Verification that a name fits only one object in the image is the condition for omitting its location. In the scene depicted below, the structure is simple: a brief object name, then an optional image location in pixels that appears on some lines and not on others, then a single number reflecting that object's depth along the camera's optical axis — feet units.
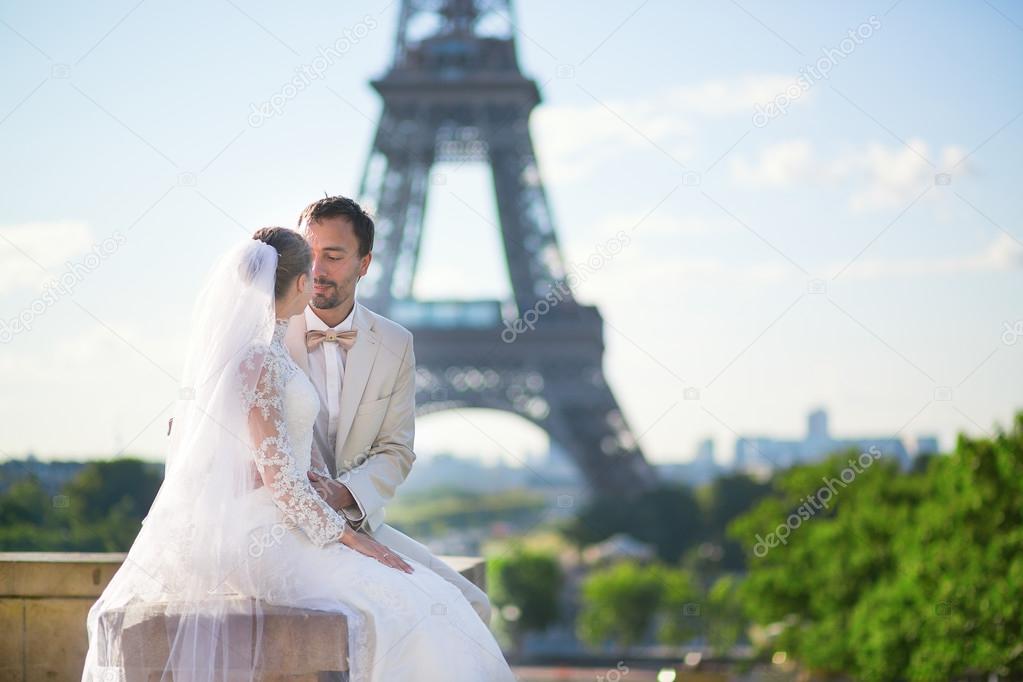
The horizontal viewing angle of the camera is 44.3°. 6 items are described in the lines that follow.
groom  14.85
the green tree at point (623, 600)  146.72
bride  12.73
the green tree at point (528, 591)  155.84
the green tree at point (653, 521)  149.89
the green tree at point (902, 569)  60.95
